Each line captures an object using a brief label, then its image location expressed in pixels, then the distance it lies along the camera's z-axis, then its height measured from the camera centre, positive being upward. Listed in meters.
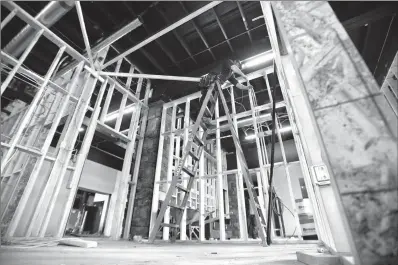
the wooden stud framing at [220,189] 4.29 +0.83
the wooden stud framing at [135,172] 4.77 +1.39
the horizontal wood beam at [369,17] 3.72 +3.82
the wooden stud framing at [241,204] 4.24 +0.56
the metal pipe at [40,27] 3.53 +3.57
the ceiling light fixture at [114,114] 6.58 +3.80
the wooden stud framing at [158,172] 4.72 +1.34
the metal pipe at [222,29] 4.45 +4.36
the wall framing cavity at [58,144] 3.28 +1.56
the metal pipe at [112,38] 4.44 +4.06
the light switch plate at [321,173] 1.22 +0.33
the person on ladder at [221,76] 3.56 +2.64
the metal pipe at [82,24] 3.11 +3.10
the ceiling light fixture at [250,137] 8.18 +3.56
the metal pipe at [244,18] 4.18 +4.34
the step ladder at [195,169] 2.77 +0.83
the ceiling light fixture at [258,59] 4.80 +3.91
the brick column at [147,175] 4.67 +1.28
